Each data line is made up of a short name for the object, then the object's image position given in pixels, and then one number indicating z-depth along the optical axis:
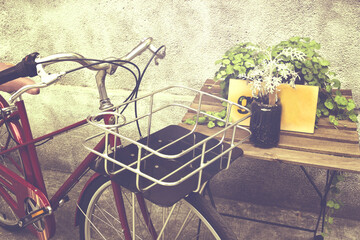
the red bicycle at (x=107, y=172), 1.31
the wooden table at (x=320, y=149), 1.49
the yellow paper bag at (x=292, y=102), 1.65
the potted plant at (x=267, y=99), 1.55
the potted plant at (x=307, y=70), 1.72
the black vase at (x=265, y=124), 1.55
